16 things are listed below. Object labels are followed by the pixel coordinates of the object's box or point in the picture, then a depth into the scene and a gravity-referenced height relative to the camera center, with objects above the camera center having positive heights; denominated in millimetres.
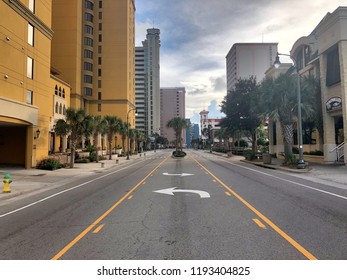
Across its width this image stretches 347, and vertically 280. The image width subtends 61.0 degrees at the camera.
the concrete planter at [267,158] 33469 -1005
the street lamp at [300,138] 24797 +965
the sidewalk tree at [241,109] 43344 +5943
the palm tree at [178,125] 61062 +5039
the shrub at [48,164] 29281 -1481
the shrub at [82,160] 41875 -1547
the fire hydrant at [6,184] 14488 -1718
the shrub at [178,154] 57406 -929
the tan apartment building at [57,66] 26453 +13171
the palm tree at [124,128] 59519 +4330
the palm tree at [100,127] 42238 +3273
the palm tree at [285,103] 28688 +4523
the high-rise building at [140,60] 192875 +59054
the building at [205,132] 175588 +10091
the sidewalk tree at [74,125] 32000 +2650
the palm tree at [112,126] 52750 +4169
